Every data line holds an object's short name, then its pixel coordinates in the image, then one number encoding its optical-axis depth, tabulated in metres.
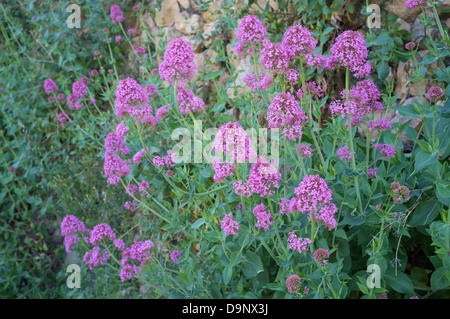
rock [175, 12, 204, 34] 3.87
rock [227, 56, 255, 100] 3.32
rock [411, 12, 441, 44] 2.66
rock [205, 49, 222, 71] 3.70
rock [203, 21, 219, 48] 3.69
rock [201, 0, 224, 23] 3.59
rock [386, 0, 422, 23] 2.76
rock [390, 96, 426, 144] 2.64
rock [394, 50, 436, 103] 2.62
